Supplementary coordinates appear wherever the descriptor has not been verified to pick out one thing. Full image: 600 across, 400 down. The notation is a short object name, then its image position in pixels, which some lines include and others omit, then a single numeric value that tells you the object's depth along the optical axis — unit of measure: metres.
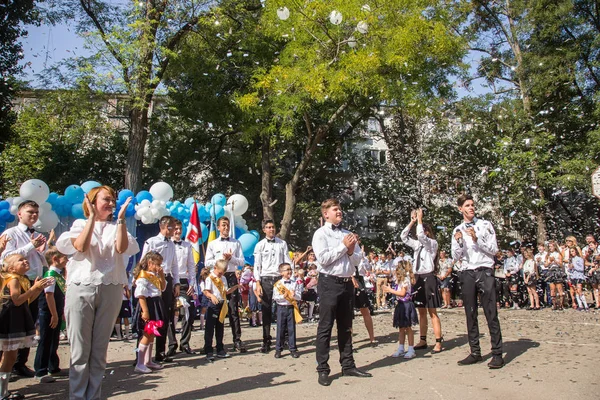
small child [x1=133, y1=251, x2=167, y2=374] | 6.67
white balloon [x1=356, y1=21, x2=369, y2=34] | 16.39
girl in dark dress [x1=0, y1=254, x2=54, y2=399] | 5.12
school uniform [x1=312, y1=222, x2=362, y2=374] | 6.05
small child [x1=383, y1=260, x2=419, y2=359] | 7.47
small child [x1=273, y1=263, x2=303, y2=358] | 7.78
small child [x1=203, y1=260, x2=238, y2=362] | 7.72
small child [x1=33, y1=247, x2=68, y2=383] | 6.29
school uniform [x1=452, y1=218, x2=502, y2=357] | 6.66
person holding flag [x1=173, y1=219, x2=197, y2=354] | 8.15
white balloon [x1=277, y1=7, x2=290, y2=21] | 17.16
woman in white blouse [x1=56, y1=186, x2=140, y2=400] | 4.19
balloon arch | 12.73
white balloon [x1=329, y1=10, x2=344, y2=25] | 15.93
